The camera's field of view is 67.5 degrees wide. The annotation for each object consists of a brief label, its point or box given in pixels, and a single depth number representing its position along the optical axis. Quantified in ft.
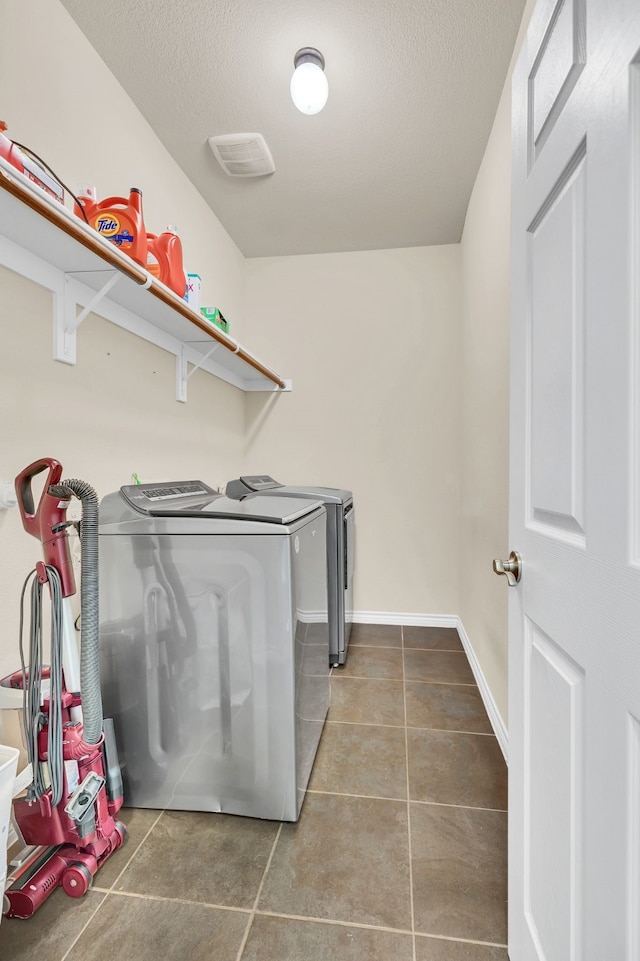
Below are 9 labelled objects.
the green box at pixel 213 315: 7.44
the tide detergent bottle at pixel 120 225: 5.11
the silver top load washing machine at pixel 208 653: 4.67
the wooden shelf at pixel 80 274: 3.72
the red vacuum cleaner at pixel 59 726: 3.77
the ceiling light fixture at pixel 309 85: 5.70
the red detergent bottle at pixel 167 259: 5.87
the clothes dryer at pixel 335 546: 8.57
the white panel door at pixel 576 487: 1.84
